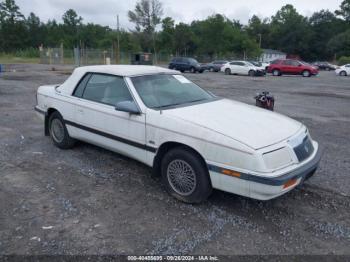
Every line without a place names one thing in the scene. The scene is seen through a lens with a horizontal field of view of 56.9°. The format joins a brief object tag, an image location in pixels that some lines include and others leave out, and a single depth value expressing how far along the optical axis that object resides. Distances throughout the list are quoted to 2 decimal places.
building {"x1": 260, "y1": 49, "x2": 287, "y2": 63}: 78.81
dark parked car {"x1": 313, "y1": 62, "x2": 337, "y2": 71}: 48.28
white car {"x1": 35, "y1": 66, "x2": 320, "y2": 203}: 3.20
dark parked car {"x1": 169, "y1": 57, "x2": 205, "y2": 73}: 30.64
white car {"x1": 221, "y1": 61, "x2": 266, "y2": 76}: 28.97
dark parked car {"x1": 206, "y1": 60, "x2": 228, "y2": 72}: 33.99
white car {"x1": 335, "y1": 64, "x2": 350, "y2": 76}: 32.46
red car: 29.08
